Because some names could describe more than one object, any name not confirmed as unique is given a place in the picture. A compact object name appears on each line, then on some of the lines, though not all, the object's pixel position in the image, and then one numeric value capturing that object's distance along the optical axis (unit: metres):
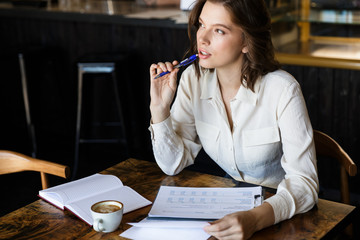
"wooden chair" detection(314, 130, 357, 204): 1.90
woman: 1.65
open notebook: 1.49
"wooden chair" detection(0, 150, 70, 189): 1.88
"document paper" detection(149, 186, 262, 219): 1.43
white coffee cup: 1.34
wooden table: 1.35
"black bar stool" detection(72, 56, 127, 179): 3.48
